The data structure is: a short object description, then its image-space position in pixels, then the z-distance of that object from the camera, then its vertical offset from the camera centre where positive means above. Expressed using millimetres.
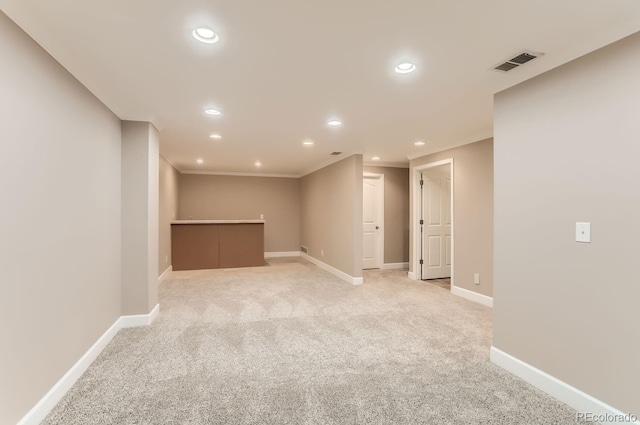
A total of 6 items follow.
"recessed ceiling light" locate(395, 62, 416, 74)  2160 +1045
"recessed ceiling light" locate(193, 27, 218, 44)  1758 +1051
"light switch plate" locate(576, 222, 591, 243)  1926 -134
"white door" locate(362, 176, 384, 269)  6723 -270
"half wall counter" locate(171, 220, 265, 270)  6512 -699
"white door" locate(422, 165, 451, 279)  5645 -211
